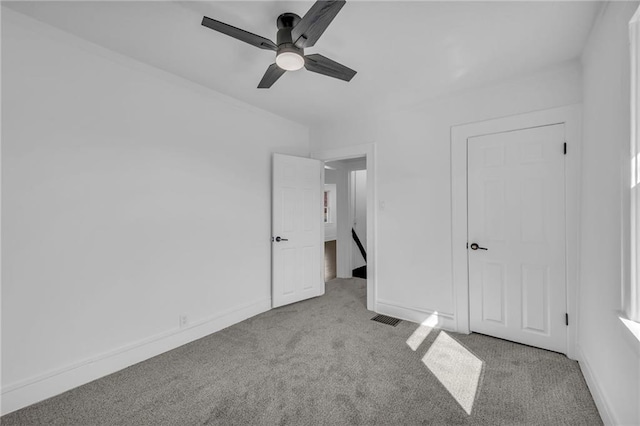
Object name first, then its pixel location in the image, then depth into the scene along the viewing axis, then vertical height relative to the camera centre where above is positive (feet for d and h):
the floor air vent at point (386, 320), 10.27 -4.10
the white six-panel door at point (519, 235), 7.90 -0.70
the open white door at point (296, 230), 11.78 -0.76
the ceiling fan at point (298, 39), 4.66 +3.42
